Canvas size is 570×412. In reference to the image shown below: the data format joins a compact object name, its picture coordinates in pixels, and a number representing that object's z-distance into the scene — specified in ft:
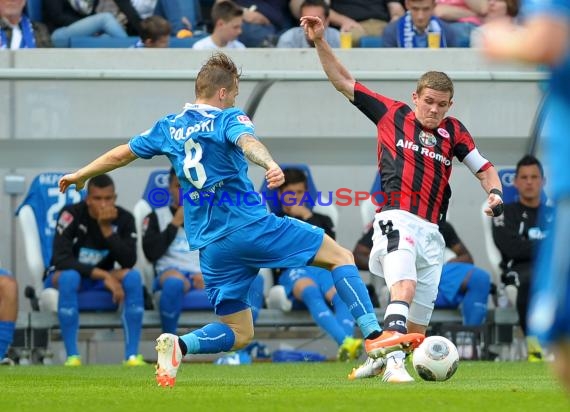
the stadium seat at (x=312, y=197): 41.42
